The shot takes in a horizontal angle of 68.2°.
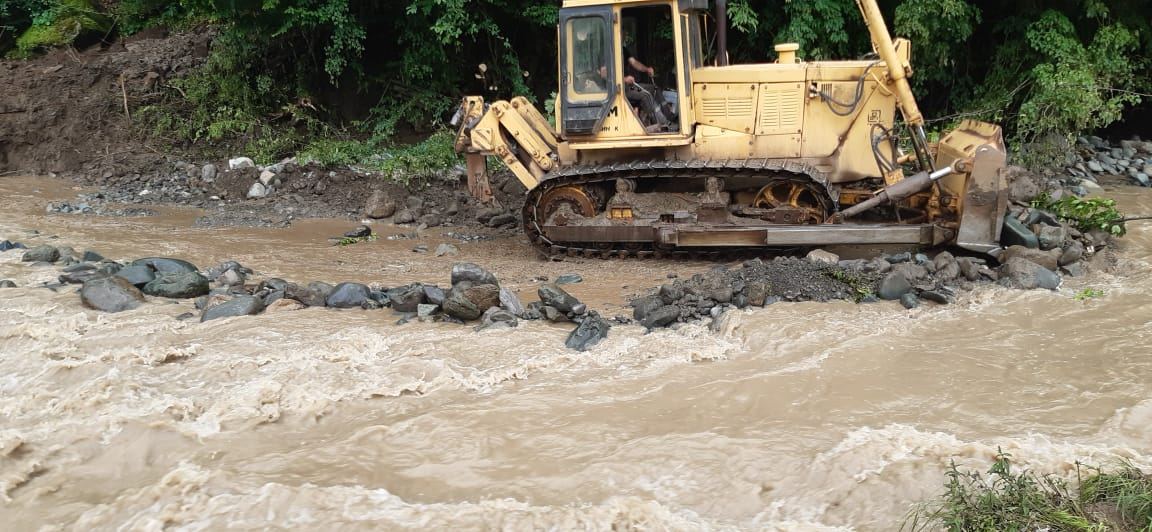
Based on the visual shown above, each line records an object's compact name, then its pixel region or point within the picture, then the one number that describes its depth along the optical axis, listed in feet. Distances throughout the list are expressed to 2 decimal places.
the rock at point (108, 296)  22.49
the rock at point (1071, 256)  23.85
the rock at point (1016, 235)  24.23
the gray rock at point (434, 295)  22.13
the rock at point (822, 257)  23.90
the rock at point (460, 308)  21.56
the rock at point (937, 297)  21.65
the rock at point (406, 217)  35.19
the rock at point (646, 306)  21.44
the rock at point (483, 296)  21.71
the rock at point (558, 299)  21.43
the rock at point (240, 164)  41.34
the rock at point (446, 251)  29.91
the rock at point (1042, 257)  23.44
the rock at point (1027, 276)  22.49
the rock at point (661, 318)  20.83
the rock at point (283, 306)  22.56
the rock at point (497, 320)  21.08
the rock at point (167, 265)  25.66
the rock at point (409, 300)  22.27
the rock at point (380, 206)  35.81
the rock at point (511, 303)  21.89
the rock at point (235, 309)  21.94
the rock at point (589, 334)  19.61
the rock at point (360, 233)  32.42
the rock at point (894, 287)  22.04
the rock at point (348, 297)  23.00
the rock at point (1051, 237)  24.27
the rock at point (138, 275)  24.45
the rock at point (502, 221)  34.42
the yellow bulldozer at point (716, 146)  25.85
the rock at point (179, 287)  23.80
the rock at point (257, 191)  39.45
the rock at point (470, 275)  23.26
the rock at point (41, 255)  27.02
